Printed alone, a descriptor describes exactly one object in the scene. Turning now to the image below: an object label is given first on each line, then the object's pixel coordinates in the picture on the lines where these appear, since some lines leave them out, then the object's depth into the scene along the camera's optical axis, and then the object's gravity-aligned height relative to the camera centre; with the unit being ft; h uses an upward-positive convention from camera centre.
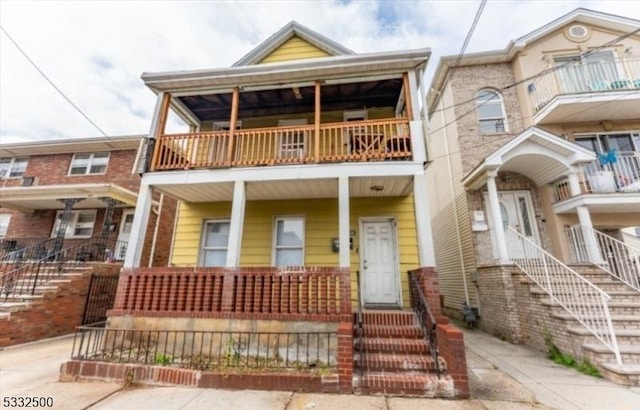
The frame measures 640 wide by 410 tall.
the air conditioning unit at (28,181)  40.81 +13.84
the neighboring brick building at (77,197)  33.12 +9.37
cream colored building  19.43 +9.66
